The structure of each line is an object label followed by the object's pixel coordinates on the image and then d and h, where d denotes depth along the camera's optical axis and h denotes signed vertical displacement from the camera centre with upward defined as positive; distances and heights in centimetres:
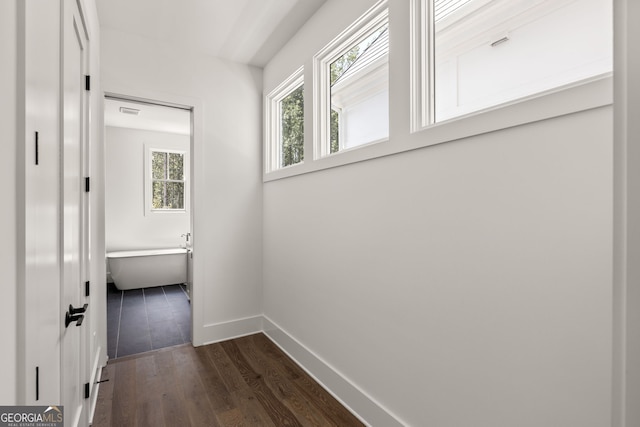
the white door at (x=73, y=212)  129 +1
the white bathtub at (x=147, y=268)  487 -86
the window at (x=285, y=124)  292 +88
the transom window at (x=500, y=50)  110 +67
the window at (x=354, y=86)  197 +90
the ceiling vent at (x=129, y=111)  453 +148
